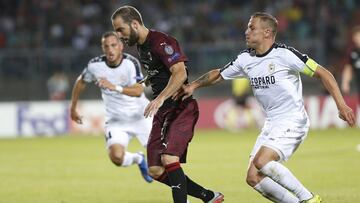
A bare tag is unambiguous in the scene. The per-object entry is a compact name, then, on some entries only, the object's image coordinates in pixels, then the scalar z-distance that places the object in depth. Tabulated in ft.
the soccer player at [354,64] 110.11
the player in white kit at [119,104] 78.95
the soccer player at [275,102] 54.08
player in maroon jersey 54.70
